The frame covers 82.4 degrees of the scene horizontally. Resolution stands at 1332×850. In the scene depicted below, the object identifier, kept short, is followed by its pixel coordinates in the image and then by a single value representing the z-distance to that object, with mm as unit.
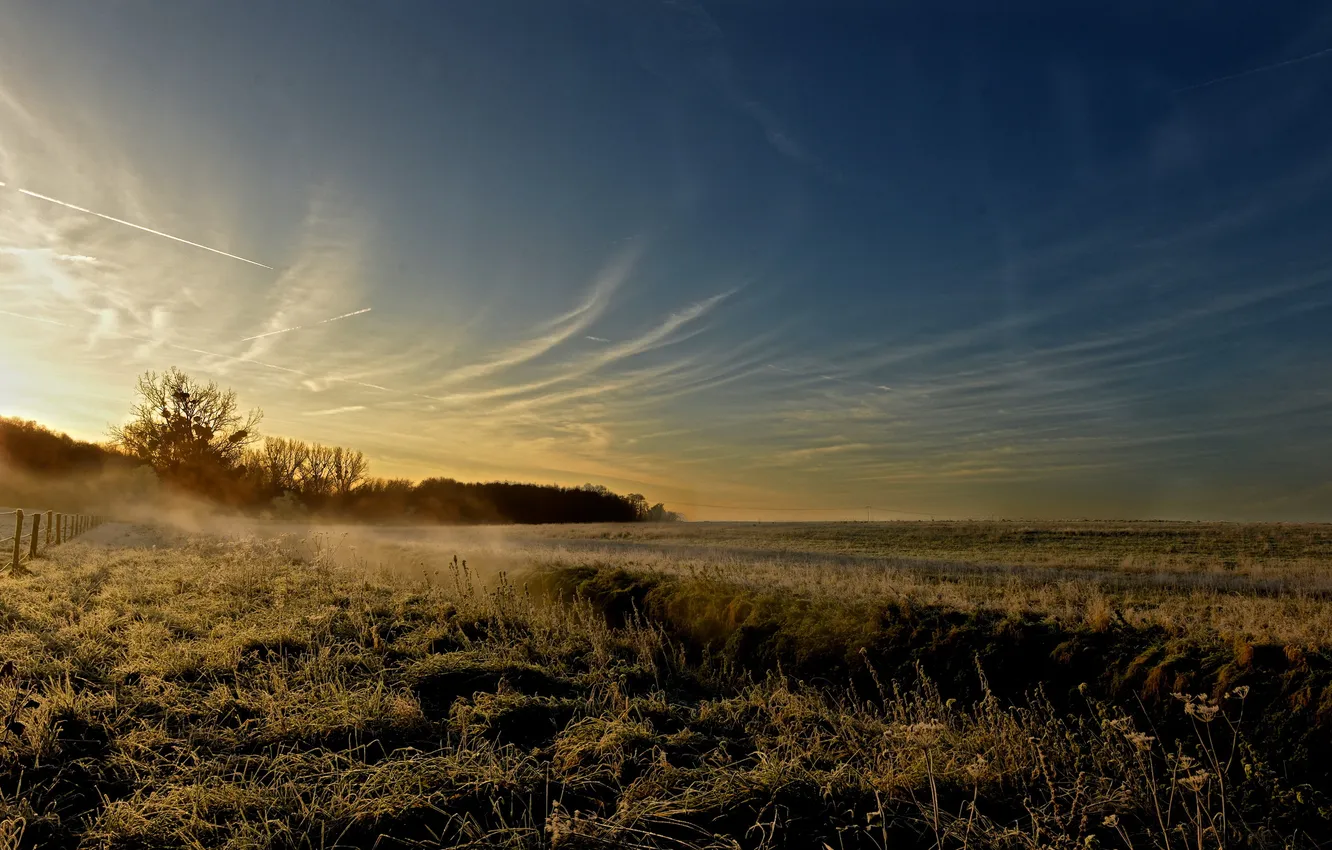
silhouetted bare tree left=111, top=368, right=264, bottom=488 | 54344
